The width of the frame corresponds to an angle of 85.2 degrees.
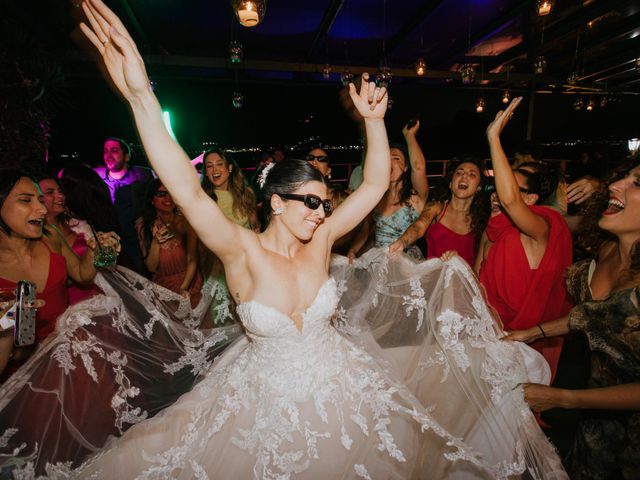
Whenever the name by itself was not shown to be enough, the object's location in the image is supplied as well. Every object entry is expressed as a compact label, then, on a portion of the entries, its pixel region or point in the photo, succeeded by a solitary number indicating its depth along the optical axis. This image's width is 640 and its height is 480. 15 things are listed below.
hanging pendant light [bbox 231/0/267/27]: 3.38
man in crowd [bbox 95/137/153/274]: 4.02
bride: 1.28
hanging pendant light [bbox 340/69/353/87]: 7.07
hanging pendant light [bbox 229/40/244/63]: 5.45
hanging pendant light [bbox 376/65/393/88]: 6.51
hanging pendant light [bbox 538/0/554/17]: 4.73
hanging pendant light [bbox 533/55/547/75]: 6.74
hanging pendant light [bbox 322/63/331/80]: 7.44
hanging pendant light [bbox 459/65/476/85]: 6.95
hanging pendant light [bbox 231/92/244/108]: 7.57
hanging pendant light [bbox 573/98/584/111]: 11.25
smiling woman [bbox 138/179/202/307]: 3.14
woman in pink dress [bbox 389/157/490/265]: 3.09
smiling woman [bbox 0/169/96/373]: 1.86
